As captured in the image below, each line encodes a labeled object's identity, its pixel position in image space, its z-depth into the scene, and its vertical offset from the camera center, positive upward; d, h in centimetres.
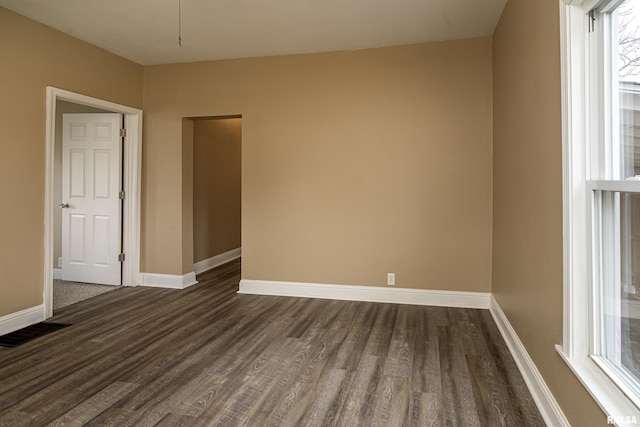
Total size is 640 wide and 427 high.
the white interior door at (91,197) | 471 +28
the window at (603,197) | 142 +10
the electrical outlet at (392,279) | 415 -63
